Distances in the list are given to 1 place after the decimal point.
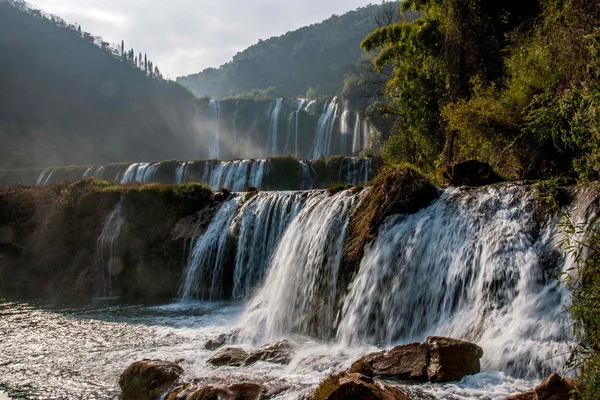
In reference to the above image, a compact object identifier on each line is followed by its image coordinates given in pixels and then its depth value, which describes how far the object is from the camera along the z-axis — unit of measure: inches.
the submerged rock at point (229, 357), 306.5
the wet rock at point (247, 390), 227.8
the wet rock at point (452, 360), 237.8
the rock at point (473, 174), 384.8
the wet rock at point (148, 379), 259.4
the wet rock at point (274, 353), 309.4
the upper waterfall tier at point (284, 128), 1797.5
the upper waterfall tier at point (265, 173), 1032.2
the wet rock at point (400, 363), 246.4
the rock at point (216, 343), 359.9
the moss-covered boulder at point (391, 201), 385.4
